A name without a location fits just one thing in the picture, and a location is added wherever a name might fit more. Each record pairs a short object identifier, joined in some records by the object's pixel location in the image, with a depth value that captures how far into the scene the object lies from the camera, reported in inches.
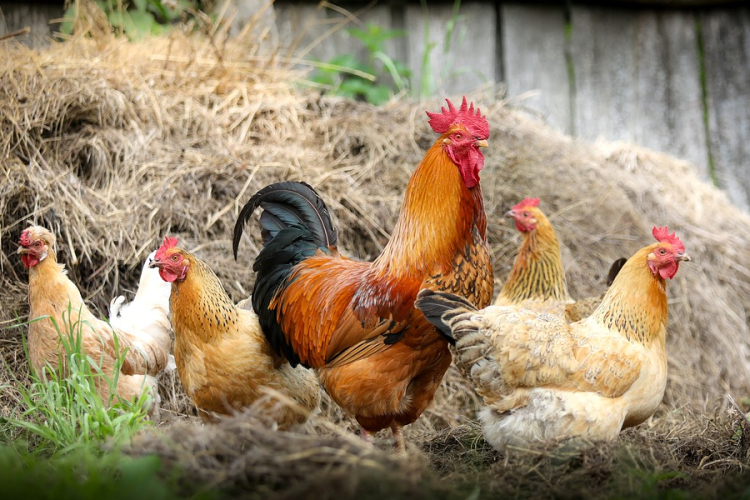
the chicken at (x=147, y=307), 346.9
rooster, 276.4
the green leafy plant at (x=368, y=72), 535.5
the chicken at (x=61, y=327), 306.3
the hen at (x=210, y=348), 300.0
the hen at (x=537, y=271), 364.8
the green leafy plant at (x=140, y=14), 502.9
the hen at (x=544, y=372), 257.1
